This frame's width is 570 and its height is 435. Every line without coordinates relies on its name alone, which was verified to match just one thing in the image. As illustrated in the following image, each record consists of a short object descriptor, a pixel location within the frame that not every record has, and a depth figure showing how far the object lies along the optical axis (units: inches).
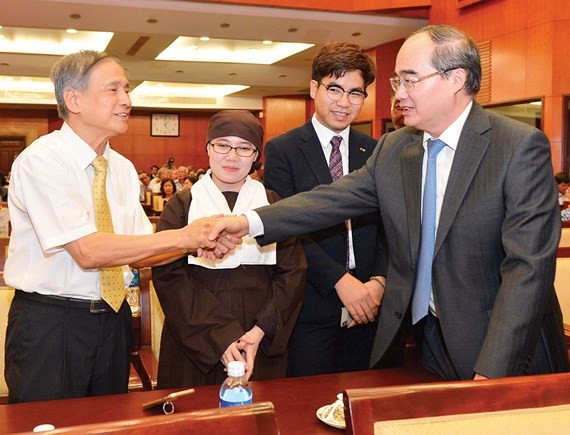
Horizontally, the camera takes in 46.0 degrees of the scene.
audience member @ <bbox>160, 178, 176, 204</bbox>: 500.4
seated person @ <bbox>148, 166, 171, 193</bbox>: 612.0
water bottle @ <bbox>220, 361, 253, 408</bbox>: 63.7
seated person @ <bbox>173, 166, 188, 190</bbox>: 591.0
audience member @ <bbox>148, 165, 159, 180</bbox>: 809.5
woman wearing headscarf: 91.5
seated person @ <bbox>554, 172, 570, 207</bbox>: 375.6
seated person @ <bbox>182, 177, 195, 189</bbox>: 502.7
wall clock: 959.6
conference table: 63.2
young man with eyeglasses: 109.3
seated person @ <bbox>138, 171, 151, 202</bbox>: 650.8
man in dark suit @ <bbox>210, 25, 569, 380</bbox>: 71.0
